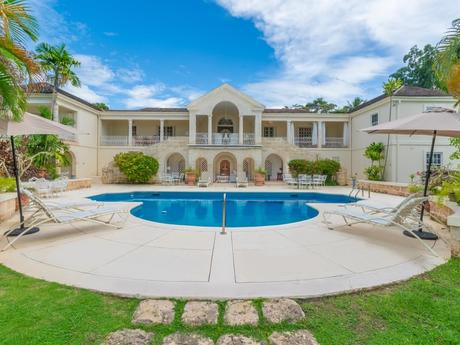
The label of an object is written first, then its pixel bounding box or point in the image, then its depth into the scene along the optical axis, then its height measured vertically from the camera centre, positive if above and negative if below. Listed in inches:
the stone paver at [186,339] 95.6 -66.1
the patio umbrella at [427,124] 209.6 +38.3
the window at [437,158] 756.6 +30.5
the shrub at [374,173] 787.0 -16.1
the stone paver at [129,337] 94.8 -65.6
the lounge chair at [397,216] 221.6 -46.5
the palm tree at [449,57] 283.0 +129.1
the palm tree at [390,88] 766.5 +245.6
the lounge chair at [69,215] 228.0 -49.0
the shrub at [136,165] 808.3 +1.2
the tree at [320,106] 1803.6 +441.5
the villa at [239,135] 763.4 +127.9
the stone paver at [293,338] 96.1 -66.0
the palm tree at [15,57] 200.7 +88.9
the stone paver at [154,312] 108.0 -65.0
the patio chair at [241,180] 796.6 -44.3
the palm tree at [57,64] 697.0 +284.6
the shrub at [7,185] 352.5 -28.8
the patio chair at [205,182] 780.6 -50.8
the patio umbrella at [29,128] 216.7 +32.8
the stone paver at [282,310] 110.3 -65.0
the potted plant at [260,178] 853.4 -37.4
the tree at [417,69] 1427.2 +590.9
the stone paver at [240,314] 107.6 -65.3
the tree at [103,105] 1545.8 +370.5
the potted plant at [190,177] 832.3 -35.1
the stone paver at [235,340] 95.6 -66.1
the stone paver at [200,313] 108.0 -65.3
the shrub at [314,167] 832.3 +1.1
